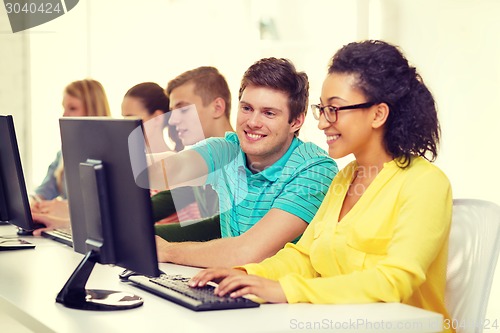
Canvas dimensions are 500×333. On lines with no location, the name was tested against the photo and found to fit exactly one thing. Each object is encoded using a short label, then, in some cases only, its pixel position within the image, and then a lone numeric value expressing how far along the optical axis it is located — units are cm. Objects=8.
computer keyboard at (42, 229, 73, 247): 299
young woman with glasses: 225
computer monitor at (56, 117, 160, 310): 218
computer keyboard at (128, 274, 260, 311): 219
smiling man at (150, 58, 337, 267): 270
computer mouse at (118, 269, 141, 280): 246
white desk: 209
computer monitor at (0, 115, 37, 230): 277
